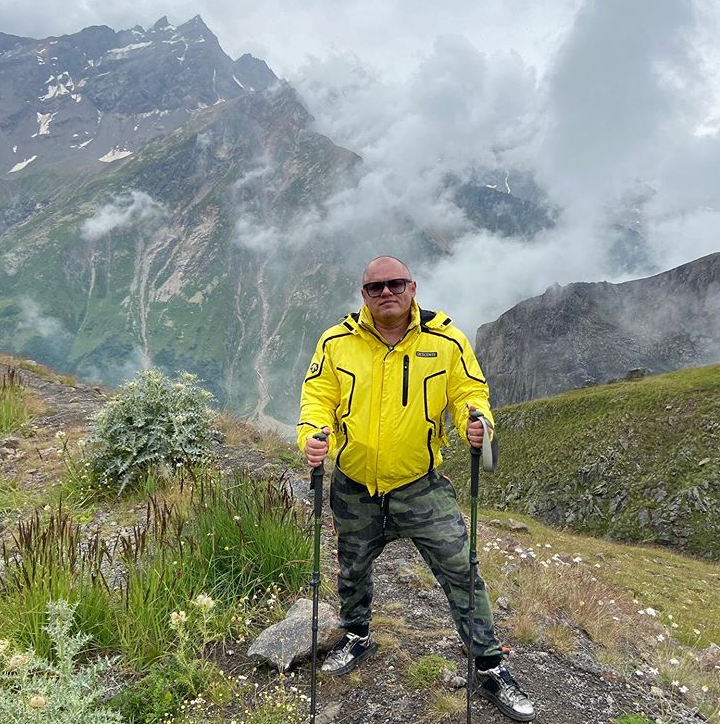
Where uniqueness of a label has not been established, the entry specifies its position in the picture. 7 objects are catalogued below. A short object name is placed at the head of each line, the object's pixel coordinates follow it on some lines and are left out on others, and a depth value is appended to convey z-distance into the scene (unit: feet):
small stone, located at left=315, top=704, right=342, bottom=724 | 15.12
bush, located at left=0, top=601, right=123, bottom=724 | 10.95
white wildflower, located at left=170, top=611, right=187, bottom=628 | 13.92
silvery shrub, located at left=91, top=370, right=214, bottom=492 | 31.42
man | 15.62
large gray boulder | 16.69
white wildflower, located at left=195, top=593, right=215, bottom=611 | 14.75
